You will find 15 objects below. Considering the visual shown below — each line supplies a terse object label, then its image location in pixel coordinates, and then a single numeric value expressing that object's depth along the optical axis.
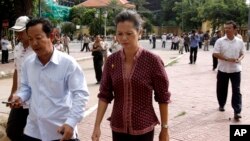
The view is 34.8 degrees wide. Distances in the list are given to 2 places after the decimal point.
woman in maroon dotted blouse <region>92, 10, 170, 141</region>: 2.80
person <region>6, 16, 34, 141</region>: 3.70
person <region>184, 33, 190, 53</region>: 29.19
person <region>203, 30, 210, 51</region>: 32.72
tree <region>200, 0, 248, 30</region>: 46.31
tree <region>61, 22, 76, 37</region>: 60.17
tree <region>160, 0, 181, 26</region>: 82.31
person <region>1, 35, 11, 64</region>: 20.33
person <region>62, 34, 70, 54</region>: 27.25
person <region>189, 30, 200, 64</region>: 17.49
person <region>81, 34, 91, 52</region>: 31.45
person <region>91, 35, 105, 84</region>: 11.52
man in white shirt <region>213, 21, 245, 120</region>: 6.54
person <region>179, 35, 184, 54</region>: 28.15
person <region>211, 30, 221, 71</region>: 14.94
